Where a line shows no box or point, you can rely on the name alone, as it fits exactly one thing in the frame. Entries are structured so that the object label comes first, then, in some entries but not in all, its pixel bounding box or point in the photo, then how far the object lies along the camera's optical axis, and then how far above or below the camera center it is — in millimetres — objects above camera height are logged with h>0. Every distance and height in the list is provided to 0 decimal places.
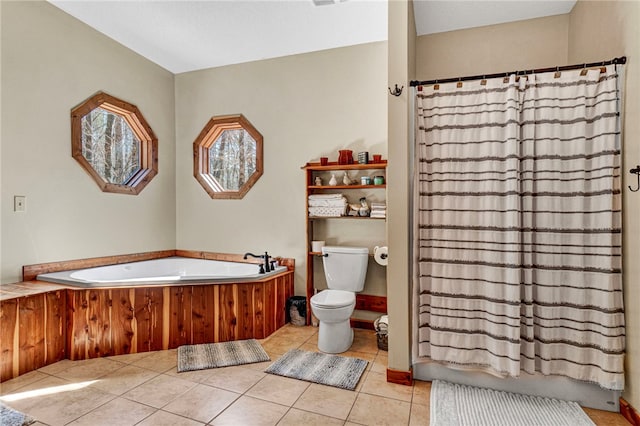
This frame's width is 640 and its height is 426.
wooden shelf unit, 3262 +175
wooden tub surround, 2373 -849
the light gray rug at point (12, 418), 1812 -1110
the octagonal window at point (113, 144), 3236 +697
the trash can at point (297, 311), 3465 -1017
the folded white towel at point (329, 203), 3312 +70
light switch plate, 2711 +63
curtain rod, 1946 +827
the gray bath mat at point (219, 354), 2543 -1127
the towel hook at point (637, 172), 1793 +195
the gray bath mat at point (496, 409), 1865 -1136
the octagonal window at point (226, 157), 3941 +639
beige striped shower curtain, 1945 -90
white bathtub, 2746 -589
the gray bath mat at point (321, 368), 2322 -1140
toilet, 2746 -727
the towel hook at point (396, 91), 2217 +763
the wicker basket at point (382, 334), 2835 -1017
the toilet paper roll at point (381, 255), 3133 -409
